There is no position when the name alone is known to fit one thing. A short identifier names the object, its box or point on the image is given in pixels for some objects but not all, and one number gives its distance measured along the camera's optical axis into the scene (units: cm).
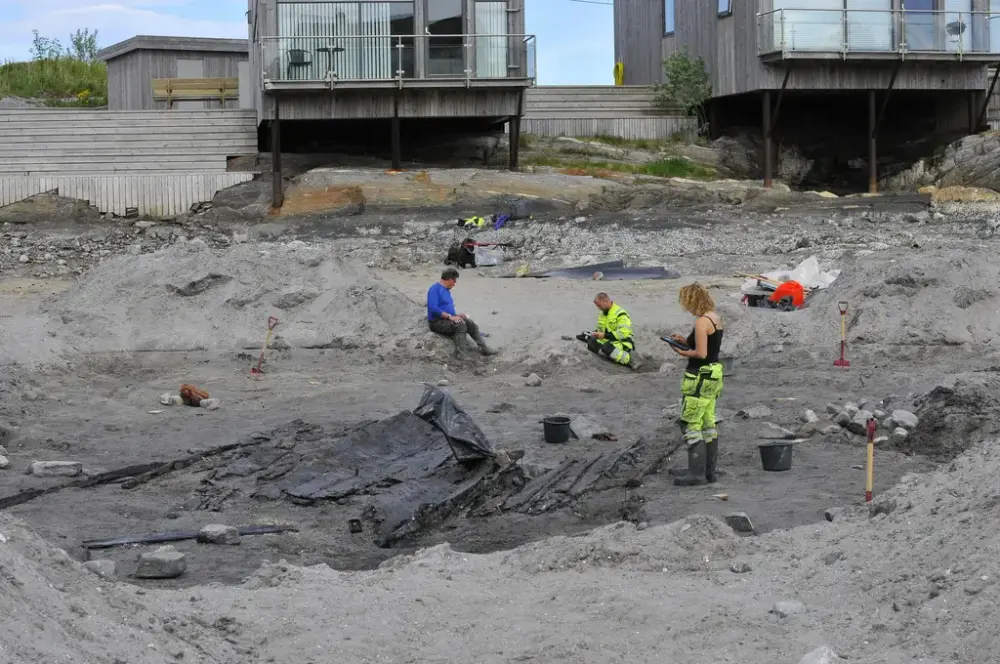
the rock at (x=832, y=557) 762
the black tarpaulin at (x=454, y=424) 1126
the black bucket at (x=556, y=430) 1263
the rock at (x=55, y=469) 1129
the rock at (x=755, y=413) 1373
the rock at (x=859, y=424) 1263
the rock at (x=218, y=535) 930
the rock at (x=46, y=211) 2833
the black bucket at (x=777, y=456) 1142
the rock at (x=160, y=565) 838
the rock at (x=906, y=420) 1254
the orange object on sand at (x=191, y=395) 1462
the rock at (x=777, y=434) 1281
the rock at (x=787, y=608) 699
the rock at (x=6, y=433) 1275
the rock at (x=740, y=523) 923
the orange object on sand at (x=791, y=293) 1883
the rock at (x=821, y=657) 609
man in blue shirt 1697
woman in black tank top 1079
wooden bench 3619
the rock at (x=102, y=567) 802
